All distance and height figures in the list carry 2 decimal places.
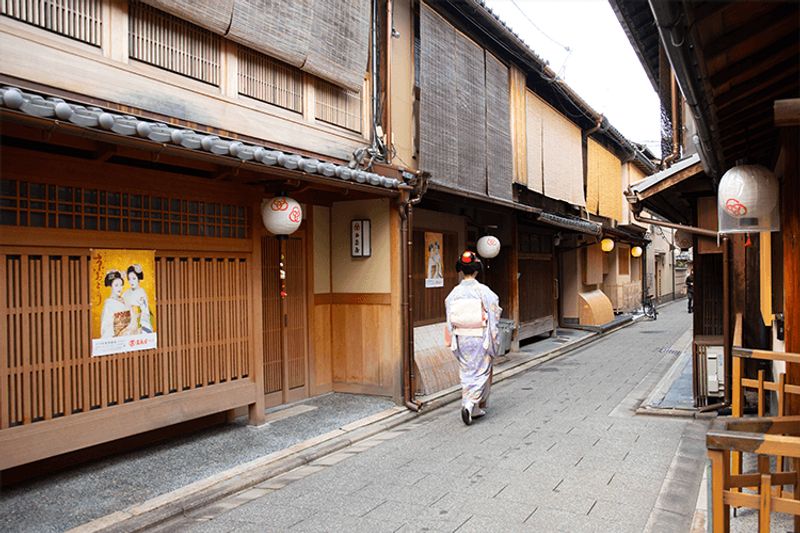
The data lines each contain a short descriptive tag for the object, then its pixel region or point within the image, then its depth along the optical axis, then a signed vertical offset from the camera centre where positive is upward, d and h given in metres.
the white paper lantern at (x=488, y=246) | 14.92 +0.50
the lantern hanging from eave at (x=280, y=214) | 8.43 +0.80
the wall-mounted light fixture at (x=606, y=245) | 24.27 +0.79
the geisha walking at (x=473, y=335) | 9.41 -1.17
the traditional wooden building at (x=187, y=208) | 5.87 +0.82
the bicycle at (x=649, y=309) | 29.62 -2.49
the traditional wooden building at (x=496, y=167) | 11.74 +2.62
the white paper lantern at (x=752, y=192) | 6.05 +0.74
